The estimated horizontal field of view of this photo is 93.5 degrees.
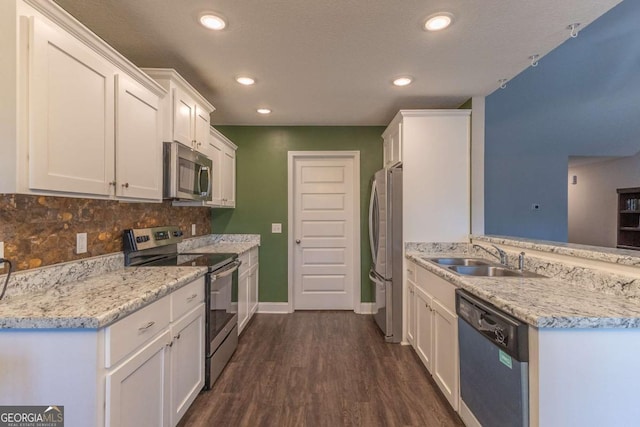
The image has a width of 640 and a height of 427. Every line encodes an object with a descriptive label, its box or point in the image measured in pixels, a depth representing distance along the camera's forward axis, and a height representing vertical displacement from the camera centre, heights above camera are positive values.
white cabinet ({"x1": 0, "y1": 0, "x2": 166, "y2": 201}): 1.13 +0.48
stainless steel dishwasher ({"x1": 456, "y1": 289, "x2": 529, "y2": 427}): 1.25 -0.70
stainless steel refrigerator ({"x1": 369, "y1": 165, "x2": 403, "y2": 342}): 3.04 -0.36
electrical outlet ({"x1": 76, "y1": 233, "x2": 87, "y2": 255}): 1.78 -0.17
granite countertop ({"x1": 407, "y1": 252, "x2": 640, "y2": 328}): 1.16 -0.38
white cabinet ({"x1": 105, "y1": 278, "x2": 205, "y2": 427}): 1.22 -0.74
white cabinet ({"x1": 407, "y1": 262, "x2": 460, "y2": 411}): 1.93 -0.84
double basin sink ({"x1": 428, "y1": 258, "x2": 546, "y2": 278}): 2.13 -0.40
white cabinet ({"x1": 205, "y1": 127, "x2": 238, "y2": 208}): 3.21 +0.55
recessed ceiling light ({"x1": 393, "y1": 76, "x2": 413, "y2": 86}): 2.56 +1.18
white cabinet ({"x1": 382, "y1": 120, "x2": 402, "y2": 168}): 3.11 +0.83
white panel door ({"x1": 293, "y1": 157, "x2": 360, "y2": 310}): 4.09 -0.20
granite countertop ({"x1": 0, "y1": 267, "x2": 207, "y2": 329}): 1.10 -0.37
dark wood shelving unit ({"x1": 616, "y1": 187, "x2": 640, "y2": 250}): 5.46 +0.00
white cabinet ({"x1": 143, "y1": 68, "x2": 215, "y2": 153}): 2.16 +0.82
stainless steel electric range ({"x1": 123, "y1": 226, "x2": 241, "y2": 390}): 2.19 -0.46
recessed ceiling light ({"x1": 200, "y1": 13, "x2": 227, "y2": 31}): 1.75 +1.16
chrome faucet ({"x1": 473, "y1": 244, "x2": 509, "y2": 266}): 2.33 -0.30
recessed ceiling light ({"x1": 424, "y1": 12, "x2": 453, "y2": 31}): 1.74 +1.16
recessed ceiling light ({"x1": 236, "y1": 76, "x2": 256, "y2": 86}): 2.57 +1.18
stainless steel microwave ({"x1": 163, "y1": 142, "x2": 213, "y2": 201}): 2.17 +0.33
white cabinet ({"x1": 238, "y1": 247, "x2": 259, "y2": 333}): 3.19 -0.82
